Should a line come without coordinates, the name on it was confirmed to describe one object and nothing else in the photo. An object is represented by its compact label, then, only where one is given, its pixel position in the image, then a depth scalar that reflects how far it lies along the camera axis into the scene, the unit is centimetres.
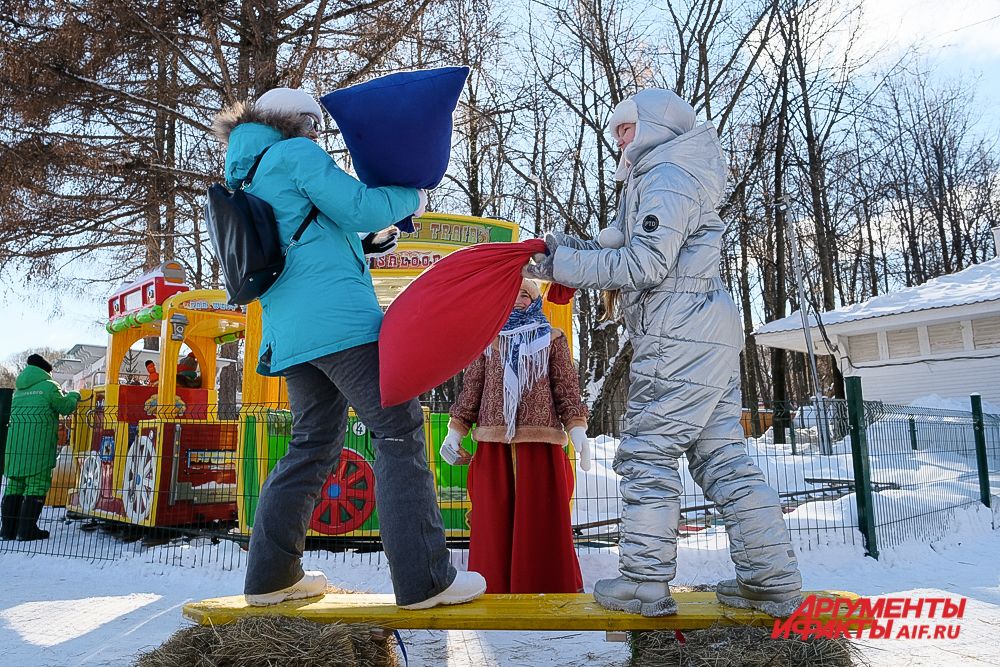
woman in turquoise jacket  241
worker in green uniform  745
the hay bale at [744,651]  212
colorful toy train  615
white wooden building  1478
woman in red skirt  379
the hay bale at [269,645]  218
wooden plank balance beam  233
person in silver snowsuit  246
